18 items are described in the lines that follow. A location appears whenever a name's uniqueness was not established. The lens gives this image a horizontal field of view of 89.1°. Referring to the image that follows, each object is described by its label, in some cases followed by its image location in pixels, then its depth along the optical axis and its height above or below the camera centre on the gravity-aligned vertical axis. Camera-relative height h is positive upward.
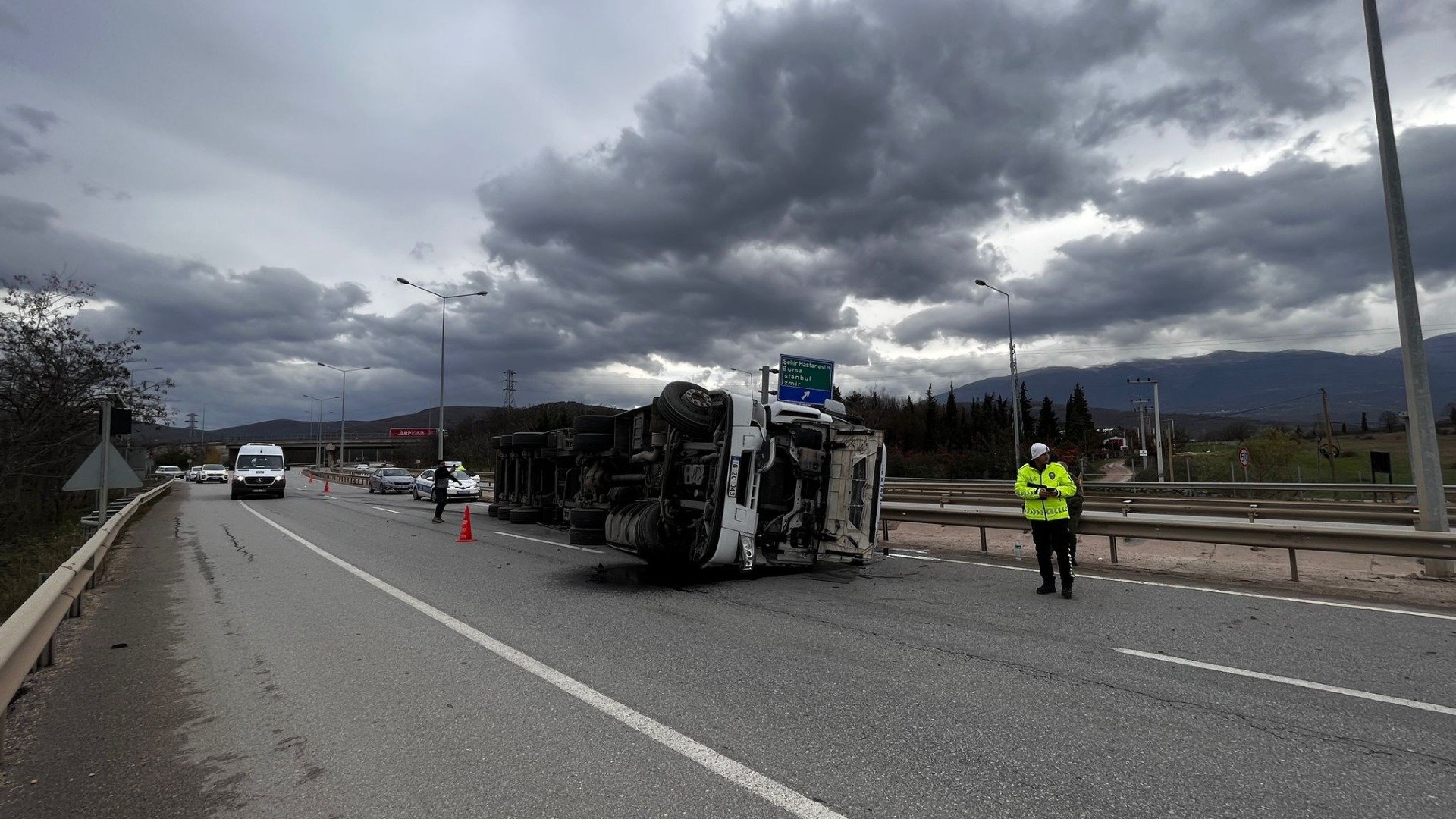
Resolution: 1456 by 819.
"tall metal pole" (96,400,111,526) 11.72 +0.37
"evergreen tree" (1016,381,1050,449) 87.81 +5.30
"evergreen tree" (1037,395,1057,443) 91.64 +5.22
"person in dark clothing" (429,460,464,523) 18.45 -0.27
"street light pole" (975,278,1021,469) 33.06 +2.23
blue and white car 30.38 -0.58
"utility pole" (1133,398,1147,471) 60.22 +3.42
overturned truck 8.55 -0.18
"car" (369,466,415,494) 37.62 -0.32
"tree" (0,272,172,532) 19.78 +2.14
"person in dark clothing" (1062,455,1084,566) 10.23 -0.72
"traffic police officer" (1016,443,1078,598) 7.89 -0.49
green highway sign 18.83 +2.25
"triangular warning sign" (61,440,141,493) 11.78 +0.08
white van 30.64 +0.19
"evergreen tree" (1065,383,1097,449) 76.38 +4.66
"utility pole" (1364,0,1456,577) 9.58 +1.44
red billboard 125.78 +7.08
